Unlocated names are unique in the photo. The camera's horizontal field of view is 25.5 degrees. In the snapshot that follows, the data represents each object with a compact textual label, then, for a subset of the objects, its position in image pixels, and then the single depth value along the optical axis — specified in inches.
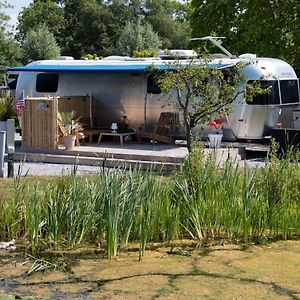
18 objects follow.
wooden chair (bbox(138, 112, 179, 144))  623.8
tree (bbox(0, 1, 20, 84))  1379.2
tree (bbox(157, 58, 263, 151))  434.9
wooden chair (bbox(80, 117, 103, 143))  635.0
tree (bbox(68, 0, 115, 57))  2031.3
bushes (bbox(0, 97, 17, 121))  799.1
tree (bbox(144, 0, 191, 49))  2171.5
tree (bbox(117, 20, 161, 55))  1697.7
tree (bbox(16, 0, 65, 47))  2397.9
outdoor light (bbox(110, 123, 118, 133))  639.1
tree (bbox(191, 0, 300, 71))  927.7
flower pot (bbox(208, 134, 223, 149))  548.5
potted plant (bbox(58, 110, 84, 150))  578.2
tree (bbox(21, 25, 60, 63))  1770.4
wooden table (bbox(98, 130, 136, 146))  624.7
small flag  668.9
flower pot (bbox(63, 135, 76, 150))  577.0
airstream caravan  593.0
